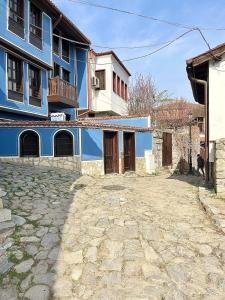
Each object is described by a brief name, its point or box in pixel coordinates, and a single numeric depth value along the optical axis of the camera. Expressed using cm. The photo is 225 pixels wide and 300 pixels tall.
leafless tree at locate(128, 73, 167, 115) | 2412
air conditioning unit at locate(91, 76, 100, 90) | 1695
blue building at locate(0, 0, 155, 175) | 1010
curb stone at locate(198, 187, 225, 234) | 441
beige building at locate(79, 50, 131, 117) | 1705
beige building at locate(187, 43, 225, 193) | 664
